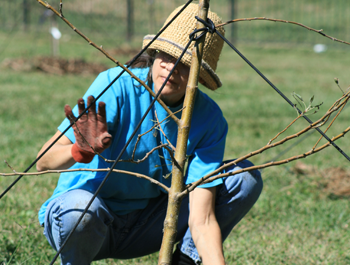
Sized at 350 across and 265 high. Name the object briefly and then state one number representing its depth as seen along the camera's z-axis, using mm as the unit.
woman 5999
